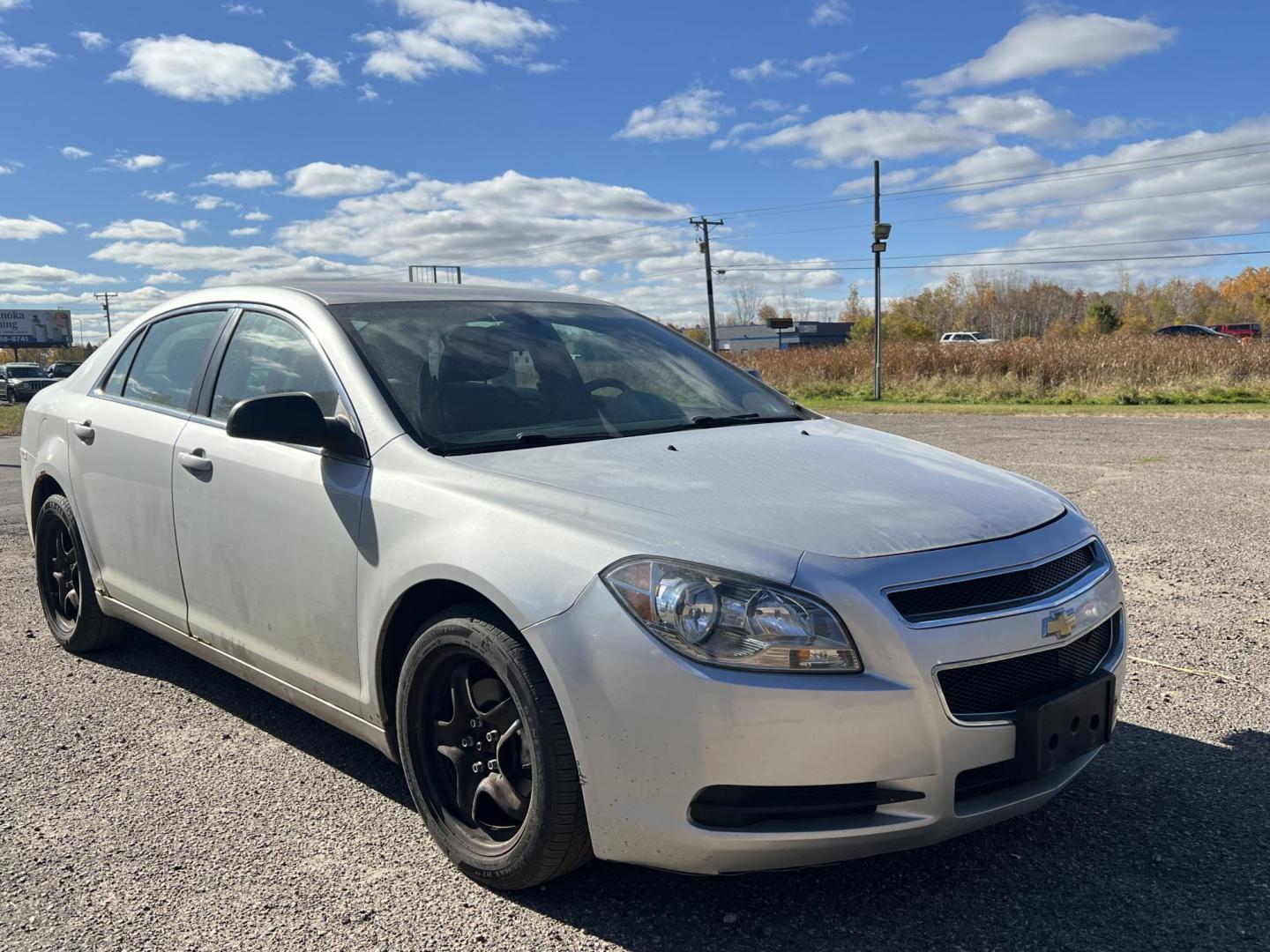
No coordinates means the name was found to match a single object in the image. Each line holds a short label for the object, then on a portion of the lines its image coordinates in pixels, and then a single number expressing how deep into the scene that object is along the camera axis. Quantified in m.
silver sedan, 2.31
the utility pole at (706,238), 54.91
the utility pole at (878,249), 29.08
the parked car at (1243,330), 62.00
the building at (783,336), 108.86
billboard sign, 96.12
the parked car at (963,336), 69.37
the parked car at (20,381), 38.62
